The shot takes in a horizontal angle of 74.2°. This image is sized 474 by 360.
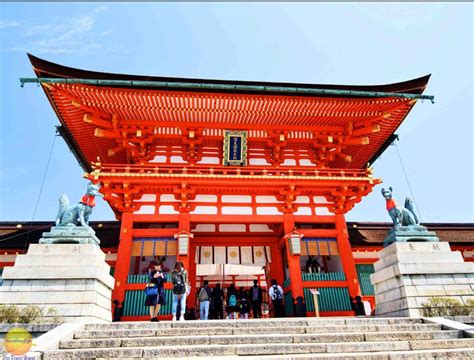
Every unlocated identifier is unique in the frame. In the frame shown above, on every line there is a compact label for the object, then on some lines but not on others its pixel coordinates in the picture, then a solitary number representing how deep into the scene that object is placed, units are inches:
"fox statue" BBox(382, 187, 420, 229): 359.3
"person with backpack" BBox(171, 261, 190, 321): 316.5
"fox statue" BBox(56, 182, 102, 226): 325.7
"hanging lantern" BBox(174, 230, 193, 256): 428.1
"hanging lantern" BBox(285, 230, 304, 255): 450.6
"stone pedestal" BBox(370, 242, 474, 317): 306.8
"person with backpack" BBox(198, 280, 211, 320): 362.6
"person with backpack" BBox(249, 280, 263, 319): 432.7
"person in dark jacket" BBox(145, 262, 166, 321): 316.8
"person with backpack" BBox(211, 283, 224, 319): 426.0
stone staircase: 189.3
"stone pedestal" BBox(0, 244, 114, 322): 275.0
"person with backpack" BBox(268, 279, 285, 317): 424.6
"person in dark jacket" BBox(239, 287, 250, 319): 426.9
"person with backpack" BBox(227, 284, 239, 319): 434.3
